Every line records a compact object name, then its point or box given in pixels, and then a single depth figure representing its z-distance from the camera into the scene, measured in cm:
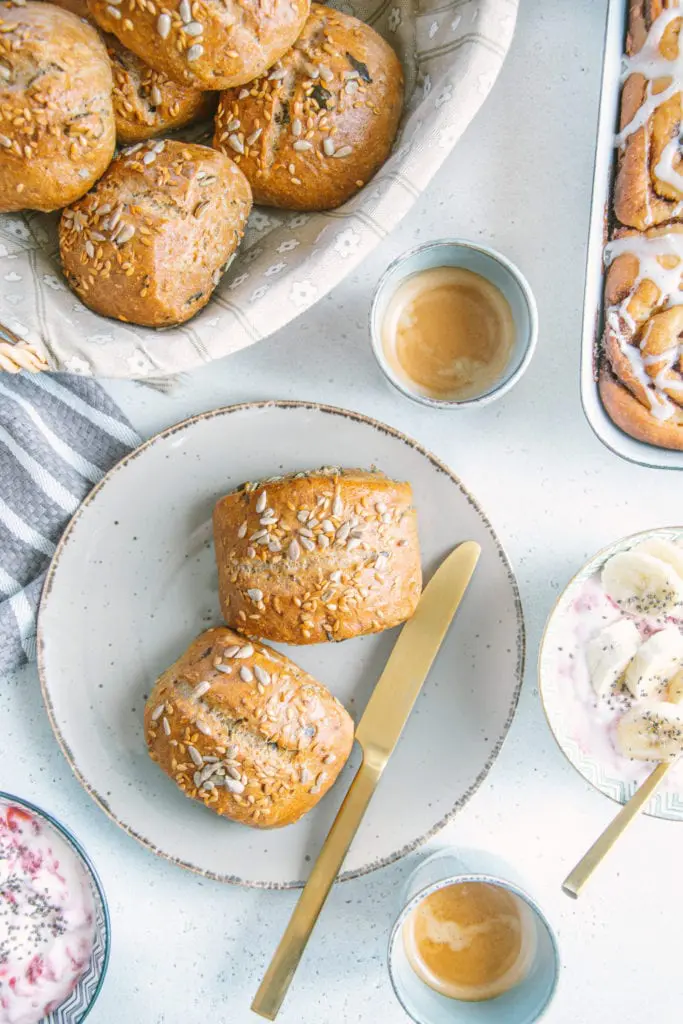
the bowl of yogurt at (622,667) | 81
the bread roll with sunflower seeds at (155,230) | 76
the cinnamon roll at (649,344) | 82
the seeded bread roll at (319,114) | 77
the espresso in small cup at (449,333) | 83
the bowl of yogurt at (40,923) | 83
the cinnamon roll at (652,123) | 82
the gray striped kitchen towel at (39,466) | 83
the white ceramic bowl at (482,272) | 81
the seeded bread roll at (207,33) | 74
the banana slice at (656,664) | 81
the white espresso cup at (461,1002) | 80
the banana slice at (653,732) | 81
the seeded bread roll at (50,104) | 74
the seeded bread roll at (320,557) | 79
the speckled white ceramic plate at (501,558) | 82
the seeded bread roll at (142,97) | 77
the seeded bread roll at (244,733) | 79
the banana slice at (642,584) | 81
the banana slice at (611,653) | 81
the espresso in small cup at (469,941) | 84
